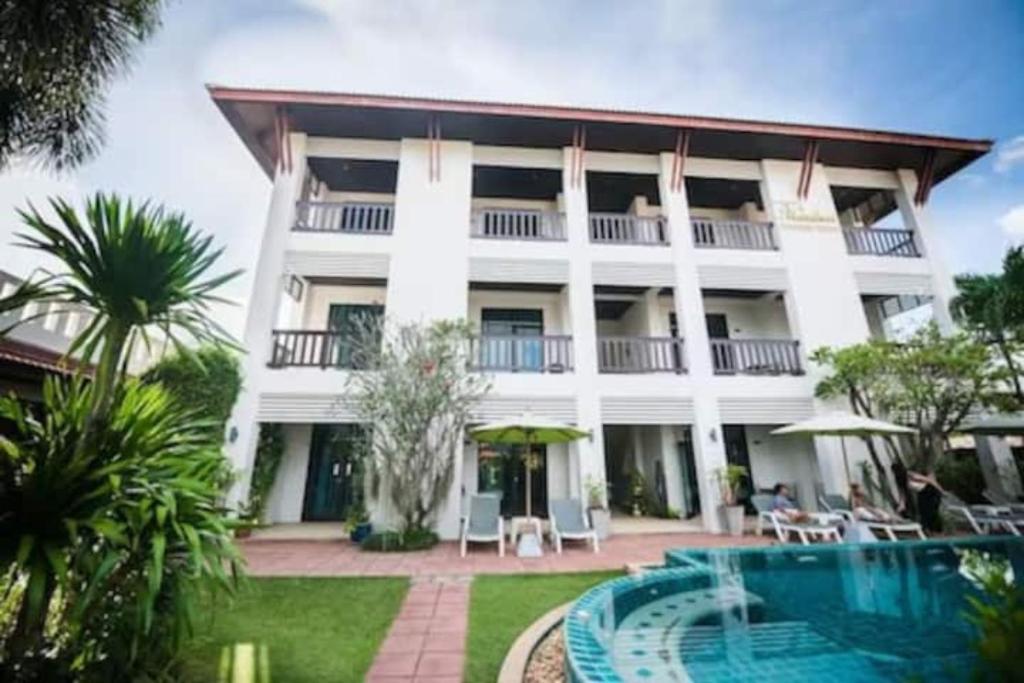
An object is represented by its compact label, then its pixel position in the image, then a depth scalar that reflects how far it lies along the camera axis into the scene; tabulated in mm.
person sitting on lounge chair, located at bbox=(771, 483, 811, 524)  8727
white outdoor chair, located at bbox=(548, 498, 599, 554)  8398
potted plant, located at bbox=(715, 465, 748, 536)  9539
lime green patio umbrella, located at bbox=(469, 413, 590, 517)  8148
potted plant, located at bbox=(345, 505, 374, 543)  8961
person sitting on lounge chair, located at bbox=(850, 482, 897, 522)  8547
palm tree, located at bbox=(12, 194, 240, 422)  3141
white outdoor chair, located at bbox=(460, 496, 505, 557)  8188
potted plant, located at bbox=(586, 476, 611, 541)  9281
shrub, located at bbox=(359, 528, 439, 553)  8297
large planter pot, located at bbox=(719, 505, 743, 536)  9523
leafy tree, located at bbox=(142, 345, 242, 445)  8641
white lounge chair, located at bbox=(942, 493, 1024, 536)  8719
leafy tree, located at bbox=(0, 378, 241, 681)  2541
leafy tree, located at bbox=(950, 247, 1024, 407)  9320
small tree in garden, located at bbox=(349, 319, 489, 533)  8867
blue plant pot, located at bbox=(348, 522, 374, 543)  8945
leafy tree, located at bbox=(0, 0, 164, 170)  4371
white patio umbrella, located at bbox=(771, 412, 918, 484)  8344
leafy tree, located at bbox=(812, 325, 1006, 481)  9484
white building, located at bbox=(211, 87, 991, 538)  10547
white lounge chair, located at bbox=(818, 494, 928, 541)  8273
